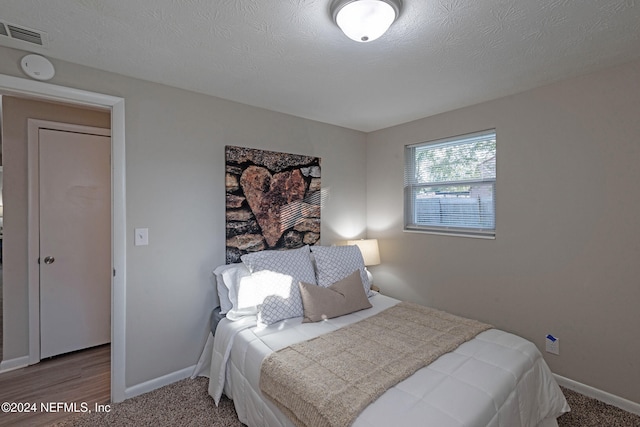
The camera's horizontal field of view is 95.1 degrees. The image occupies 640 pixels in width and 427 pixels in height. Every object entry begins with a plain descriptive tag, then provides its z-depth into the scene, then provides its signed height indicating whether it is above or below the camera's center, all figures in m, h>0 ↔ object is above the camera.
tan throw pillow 2.19 -0.65
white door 2.68 -0.21
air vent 1.56 +1.03
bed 1.28 -0.81
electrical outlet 2.27 -1.03
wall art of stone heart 2.64 +0.16
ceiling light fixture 1.33 +0.94
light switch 2.18 -0.14
